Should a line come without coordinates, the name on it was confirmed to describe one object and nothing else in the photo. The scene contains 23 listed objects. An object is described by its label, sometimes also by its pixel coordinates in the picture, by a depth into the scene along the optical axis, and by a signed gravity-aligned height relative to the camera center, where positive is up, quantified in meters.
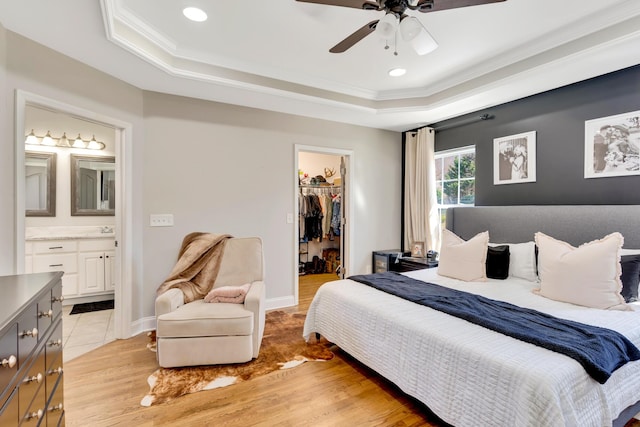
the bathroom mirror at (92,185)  4.12 +0.38
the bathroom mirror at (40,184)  3.91 +0.38
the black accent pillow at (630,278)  2.15 -0.46
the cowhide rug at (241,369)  2.12 -1.21
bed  1.32 -0.74
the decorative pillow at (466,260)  2.84 -0.45
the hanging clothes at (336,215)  5.77 -0.05
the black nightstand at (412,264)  3.79 -0.66
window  4.00 +0.47
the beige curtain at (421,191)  4.29 +0.30
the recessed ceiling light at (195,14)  2.15 +1.42
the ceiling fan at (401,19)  1.67 +1.13
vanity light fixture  3.91 +0.95
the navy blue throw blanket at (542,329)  1.43 -0.64
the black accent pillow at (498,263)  2.88 -0.48
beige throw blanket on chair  2.86 -0.51
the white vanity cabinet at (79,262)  3.61 -0.60
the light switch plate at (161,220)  3.14 -0.07
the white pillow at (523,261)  2.82 -0.46
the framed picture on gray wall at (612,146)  2.58 +0.58
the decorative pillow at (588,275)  2.05 -0.44
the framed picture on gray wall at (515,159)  3.25 +0.59
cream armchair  2.33 -0.91
